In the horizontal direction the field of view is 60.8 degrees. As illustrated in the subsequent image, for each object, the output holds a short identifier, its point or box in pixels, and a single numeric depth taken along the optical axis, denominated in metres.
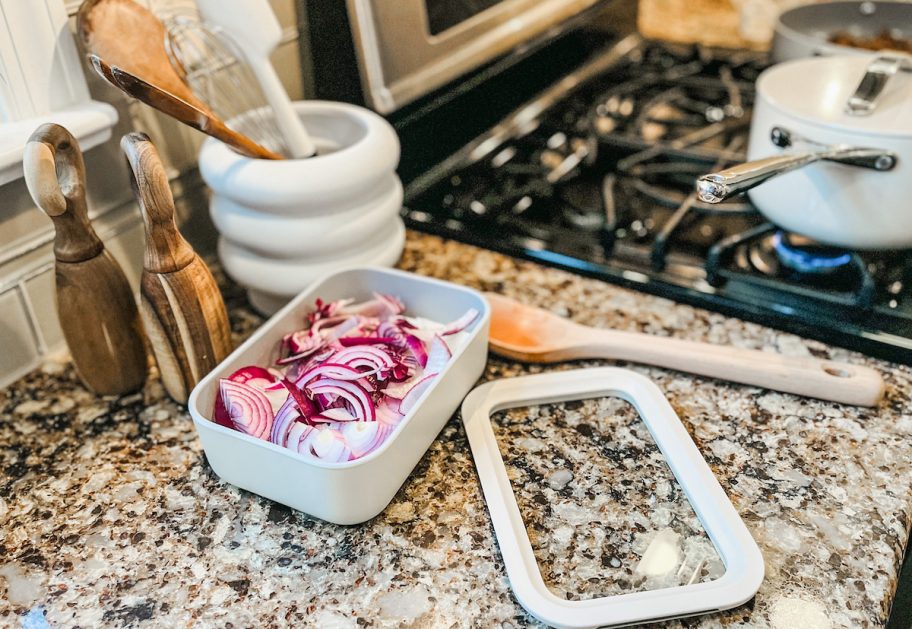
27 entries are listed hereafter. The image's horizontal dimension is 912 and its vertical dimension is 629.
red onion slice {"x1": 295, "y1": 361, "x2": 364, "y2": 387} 0.57
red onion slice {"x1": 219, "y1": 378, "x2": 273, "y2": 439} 0.54
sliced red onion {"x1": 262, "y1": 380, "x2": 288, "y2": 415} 0.56
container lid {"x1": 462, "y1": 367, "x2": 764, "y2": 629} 0.47
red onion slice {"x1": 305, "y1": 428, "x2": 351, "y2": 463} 0.52
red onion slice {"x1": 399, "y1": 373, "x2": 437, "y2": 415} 0.56
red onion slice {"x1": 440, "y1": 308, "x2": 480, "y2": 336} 0.63
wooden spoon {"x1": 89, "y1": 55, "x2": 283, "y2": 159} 0.52
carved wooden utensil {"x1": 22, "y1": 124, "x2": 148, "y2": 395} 0.53
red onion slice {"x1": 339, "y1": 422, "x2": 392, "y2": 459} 0.53
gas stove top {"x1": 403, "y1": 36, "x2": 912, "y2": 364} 0.72
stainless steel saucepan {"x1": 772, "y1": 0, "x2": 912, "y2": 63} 1.12
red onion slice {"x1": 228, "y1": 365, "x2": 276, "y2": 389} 0.57
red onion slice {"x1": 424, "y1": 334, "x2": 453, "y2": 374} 0.60
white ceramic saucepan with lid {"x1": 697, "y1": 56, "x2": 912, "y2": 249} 0.65
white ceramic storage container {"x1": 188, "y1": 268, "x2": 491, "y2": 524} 0.50
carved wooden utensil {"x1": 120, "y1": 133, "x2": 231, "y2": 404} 0.53
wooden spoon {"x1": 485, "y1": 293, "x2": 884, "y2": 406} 0.63
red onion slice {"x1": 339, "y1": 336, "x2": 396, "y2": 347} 0.61
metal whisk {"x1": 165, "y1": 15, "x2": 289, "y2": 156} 0.71
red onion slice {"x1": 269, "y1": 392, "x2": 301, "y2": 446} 0.54
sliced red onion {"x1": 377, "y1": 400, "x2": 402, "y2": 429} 0.56
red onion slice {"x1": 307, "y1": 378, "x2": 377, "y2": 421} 0.55
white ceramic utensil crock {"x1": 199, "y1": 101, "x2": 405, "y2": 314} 0.64
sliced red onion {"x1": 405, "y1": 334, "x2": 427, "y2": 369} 0.61
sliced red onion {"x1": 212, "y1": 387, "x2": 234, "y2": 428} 0.55
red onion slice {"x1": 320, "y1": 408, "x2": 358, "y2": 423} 0.55
